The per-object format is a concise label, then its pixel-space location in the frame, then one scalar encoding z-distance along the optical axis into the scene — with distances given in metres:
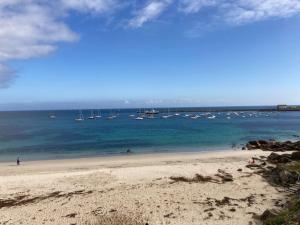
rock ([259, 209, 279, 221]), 10.47
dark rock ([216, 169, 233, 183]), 16.81
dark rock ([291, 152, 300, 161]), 20.92
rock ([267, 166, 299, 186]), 15.31
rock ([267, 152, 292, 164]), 21.16
